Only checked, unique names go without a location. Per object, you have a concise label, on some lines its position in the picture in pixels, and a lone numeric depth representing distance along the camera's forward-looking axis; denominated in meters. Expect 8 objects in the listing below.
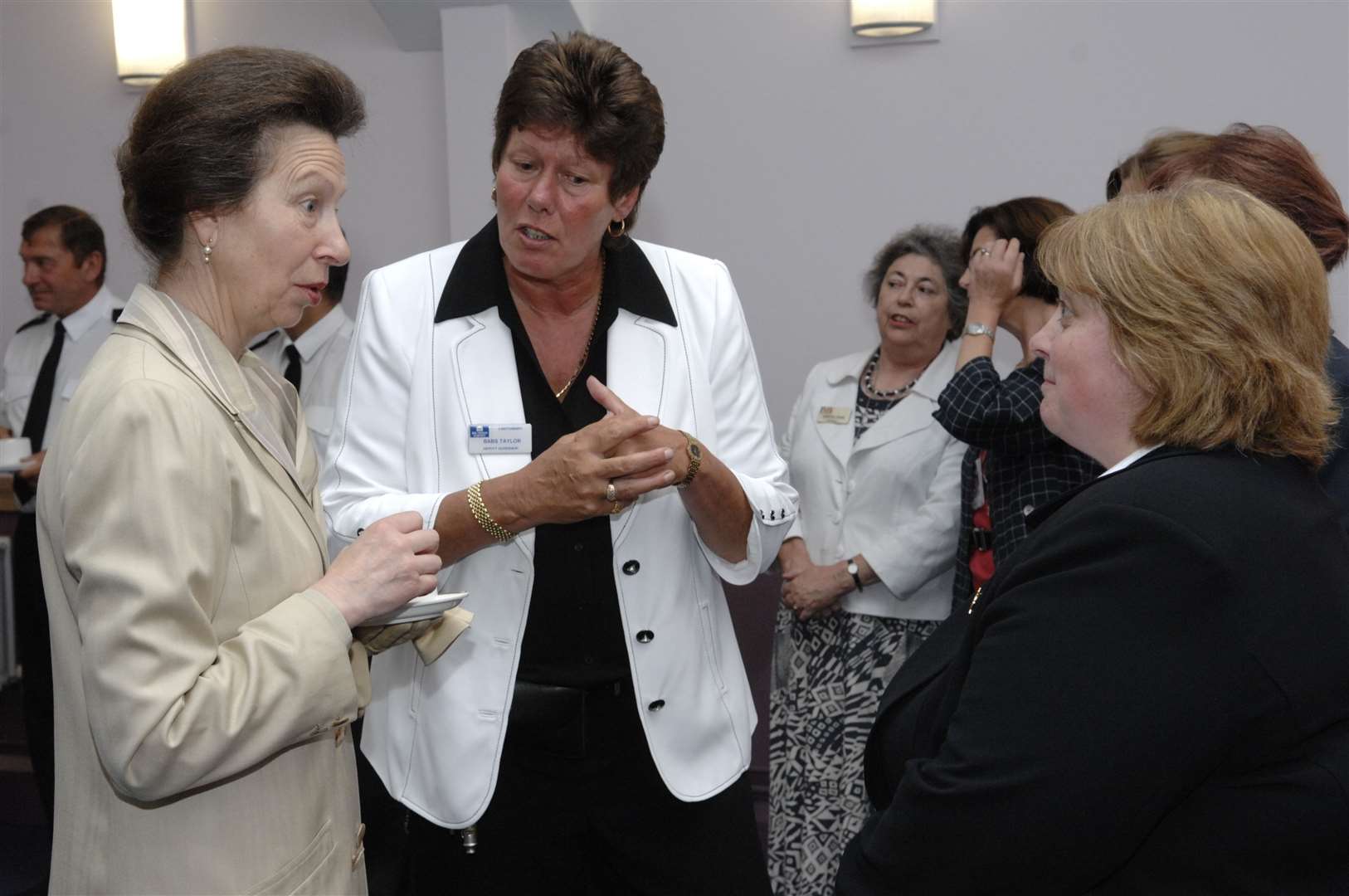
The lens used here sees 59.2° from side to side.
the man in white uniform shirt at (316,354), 3.66
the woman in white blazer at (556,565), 1.76
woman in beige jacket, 1.15
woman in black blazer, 1.11
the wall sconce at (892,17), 4.48
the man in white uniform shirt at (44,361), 3.64
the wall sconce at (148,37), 4.96
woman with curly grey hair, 3.01
